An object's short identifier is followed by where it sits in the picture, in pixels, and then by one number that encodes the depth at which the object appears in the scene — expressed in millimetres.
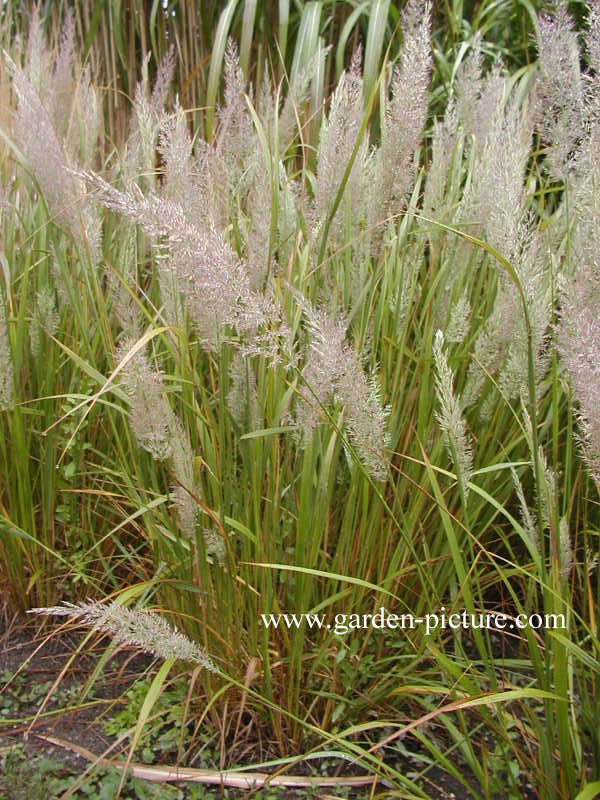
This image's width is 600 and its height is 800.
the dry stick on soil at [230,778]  1349
